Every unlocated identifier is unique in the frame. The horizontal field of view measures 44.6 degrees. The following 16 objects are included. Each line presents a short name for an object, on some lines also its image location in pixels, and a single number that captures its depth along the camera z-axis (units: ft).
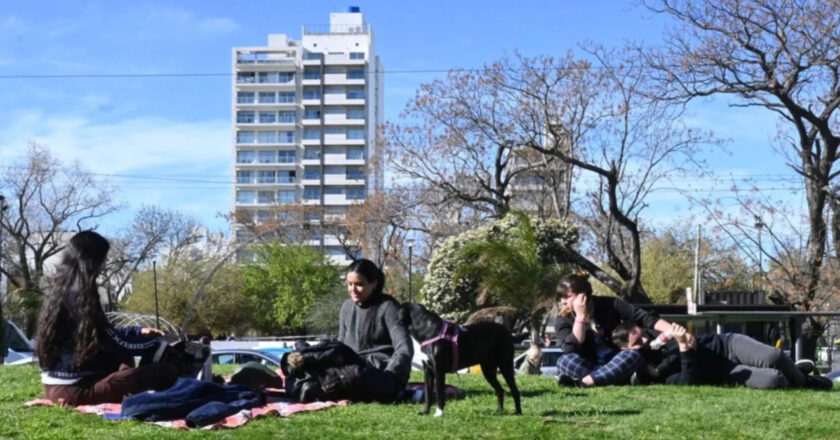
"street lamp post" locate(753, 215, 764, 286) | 100.83
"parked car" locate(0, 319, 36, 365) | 86.60
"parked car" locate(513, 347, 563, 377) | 66.64
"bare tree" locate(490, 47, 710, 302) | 94.48
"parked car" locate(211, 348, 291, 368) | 59.31
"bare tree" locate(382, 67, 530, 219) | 100.58
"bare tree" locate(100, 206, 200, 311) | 196.13
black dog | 22.86
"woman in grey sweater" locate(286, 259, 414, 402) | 25.76
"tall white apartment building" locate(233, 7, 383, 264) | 314.96
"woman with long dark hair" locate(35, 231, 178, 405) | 23.97
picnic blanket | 21.50
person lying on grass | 30.32
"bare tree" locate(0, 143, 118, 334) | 167.02
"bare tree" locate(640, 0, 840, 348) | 74.54
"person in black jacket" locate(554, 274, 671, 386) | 30.12
